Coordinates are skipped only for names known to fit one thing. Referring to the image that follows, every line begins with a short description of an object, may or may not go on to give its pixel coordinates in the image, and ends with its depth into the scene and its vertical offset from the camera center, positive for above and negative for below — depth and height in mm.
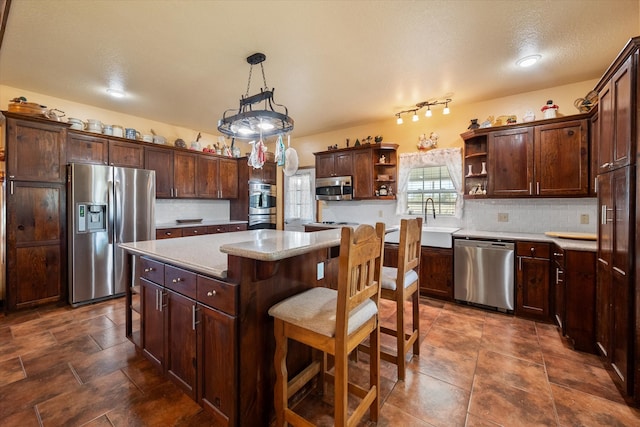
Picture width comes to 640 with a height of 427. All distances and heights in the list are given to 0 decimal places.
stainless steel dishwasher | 3047 -726
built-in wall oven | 5340 +133
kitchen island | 1376 -585
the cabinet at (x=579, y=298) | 2307 -775
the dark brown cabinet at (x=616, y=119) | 1689 +643
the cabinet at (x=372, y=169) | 4367 +712
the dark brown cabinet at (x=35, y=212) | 2988 +1
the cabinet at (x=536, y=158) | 2961 +626
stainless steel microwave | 4566 +412
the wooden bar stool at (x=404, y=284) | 1920 -554
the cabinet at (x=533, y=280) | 2873 -753
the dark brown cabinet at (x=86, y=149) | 3449 +851
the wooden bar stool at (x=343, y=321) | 1231 -547
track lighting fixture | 3610 +1489
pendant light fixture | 2039 +734
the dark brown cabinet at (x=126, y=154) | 3846 +860
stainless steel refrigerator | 3289 -150
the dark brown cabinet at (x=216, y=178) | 4945 +663
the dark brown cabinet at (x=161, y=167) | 4234 +731
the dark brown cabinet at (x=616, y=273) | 1711 -445
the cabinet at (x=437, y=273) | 3453 -815
